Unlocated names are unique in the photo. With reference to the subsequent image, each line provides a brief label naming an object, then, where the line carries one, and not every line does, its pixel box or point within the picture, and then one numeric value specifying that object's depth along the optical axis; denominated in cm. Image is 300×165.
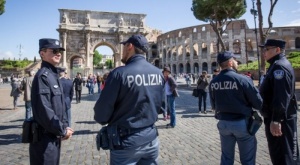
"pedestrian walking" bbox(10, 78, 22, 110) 1191
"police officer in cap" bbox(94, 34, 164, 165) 229
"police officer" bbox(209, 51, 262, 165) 315
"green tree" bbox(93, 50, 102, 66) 10262
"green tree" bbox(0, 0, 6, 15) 1378
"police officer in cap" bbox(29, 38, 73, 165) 268
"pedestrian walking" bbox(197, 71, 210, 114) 1037
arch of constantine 4284
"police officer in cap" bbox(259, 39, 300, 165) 307
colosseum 4991
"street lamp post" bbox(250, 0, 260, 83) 2050
